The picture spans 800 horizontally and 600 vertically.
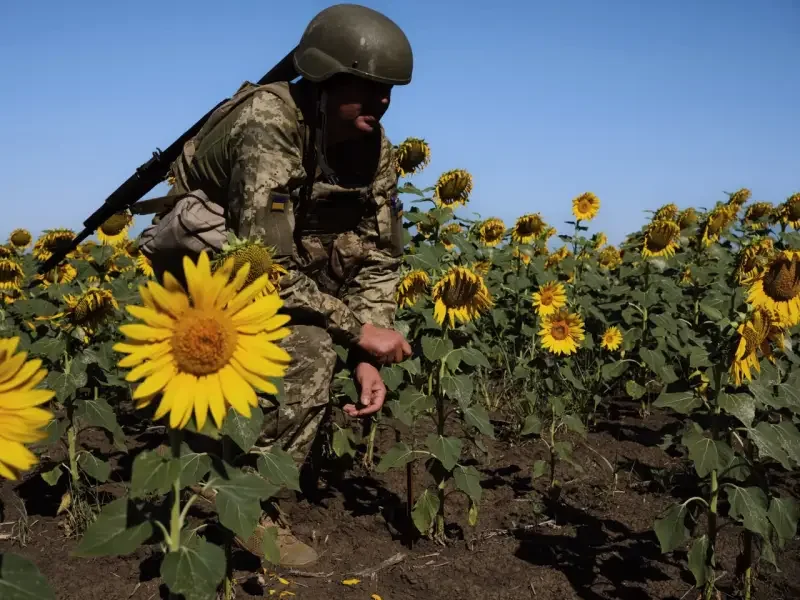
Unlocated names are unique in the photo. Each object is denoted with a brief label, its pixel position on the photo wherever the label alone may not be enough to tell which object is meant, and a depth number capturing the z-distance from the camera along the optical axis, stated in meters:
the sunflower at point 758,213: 7.28
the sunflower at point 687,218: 6.30
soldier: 2.98
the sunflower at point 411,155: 5.10
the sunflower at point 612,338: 5.78
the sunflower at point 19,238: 8.20
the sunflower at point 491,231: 6.86
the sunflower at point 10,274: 6.41
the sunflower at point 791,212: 6.46
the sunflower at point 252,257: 2.08
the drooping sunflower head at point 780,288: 2.89
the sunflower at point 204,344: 1.61
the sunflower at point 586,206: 7.30
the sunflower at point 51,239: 6.90
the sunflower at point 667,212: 6.15
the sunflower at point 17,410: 1.29
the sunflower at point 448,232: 4.97
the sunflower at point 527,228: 6.64
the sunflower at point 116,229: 6.69
